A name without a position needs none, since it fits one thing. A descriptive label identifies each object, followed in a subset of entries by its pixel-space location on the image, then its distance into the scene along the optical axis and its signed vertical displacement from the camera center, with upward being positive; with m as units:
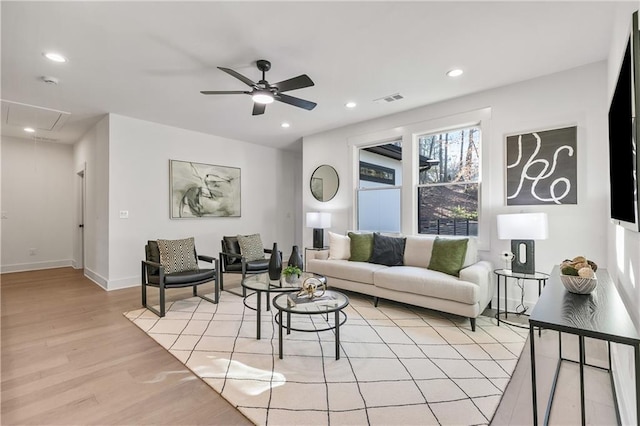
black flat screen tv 1.36 +0.43
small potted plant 3.00 -0.60
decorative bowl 1.72 -0.41
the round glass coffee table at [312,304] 2.36 -0.75
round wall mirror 5.47 +0.59
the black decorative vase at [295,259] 3.17 -0.48
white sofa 2.99 -0.75
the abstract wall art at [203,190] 5.23 +0.46
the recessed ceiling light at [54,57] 2.80 +1.50
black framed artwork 3.16 +0.51
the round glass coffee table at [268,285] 2.79 -0.70
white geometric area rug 1.77 -1.15
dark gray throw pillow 4.00 -0.50
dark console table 1.21 -0.48
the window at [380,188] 4.70 +0.43
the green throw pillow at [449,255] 3.36 -0.48
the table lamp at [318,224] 5.18 -0.17
